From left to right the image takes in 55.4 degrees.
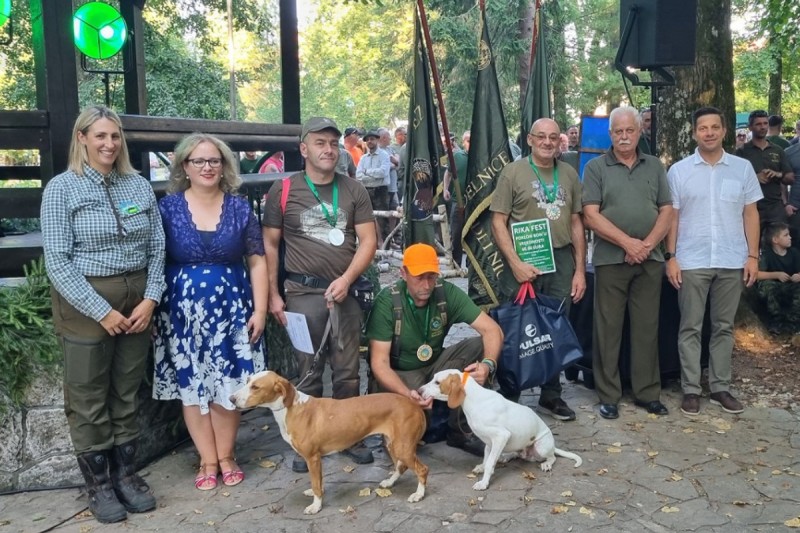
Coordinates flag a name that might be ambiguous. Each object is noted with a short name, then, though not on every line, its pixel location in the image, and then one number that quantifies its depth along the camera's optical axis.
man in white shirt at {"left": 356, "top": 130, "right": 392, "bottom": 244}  13.08
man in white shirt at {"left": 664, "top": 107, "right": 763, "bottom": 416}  5.12
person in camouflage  6.62
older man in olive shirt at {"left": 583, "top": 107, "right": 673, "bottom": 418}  5.03
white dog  4.01
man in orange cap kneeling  4.20
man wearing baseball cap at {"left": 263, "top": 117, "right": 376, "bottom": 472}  4.33
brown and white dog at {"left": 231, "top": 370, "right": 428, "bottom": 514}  3.82
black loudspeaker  5.96
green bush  3.99
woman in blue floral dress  4.05
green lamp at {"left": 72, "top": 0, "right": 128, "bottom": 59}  7.39
